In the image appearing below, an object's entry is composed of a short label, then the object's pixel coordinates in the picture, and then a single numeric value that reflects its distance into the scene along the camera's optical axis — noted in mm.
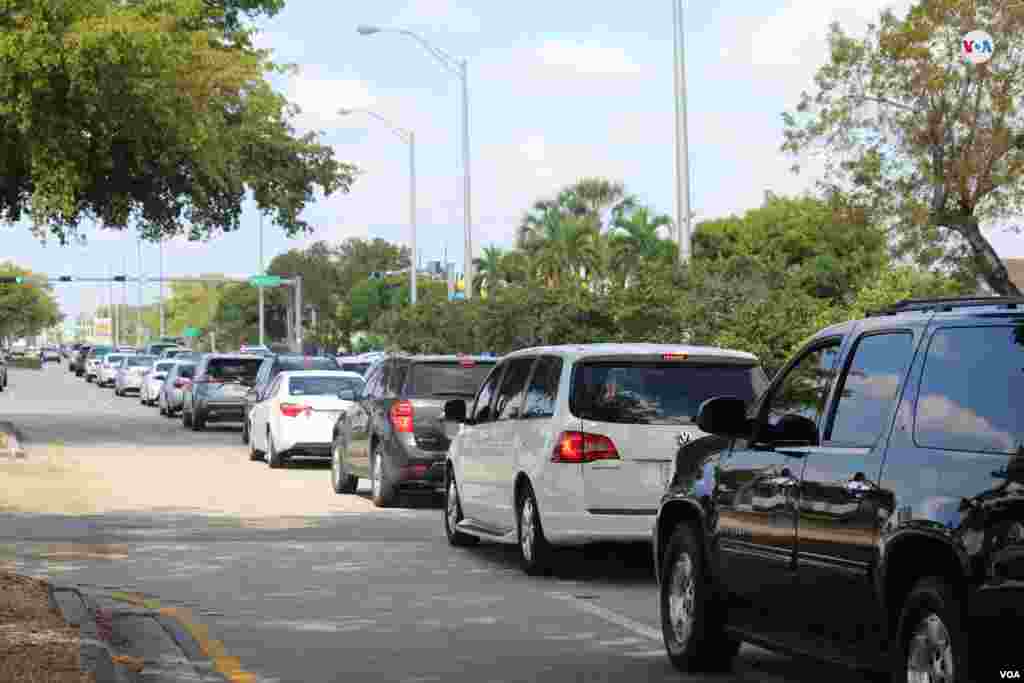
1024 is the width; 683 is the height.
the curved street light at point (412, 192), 64125
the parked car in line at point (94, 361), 92562
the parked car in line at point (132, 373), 73312
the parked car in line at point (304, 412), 29422
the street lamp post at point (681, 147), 28734
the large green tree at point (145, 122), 32500
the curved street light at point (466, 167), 51094
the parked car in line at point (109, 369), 84812
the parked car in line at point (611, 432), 14602
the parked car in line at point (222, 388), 43469
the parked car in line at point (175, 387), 51469
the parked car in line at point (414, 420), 21688
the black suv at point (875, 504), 7465
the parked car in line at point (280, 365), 37156
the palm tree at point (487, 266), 115744
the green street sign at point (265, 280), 105062
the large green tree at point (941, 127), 44156
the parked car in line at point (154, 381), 60844
